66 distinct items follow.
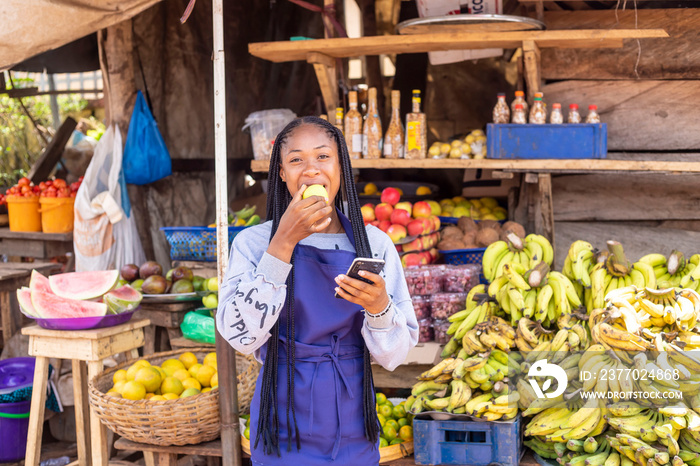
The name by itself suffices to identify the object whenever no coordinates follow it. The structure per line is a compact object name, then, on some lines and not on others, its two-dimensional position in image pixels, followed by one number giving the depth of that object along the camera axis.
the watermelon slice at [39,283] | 3.16
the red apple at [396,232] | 3.82
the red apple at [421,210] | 4.09
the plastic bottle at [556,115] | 3.85
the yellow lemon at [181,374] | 3.04
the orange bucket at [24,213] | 5.71
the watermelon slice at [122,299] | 3.14
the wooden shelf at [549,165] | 3.65
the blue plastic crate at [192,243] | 4.36
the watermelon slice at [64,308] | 3.03
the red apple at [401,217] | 3.96
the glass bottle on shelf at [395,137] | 4.09
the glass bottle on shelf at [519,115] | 3.90
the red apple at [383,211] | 4.11
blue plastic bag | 5.04
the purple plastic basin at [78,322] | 3.00
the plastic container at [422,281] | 3.53
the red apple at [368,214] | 4.17
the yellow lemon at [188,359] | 3.24
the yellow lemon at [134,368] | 2.98
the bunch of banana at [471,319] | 3.10
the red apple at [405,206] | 4.10
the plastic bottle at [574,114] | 3.88
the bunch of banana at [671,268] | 3.04
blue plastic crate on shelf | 3.76
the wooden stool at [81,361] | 2.99
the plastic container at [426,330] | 3.49
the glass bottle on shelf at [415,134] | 4.03
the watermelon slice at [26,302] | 3.08
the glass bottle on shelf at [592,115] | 3.89
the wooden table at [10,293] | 4.90
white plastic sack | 4.82
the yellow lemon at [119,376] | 3.00
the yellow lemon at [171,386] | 2.93
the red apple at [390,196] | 4.26
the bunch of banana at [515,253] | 3.29
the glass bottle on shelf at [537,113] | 3.87
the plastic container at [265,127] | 4.41
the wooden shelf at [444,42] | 3.73
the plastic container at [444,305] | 3.48
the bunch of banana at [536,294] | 2.93
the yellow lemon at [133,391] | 2.81
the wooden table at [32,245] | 5.74
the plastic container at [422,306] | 3.49
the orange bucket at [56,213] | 5.52
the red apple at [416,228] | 3.88
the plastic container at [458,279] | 3.57
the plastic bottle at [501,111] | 3.98
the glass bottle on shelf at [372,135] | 4.10
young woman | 1.78
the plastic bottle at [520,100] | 3.90
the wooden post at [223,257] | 2.58
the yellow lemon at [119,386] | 2.87
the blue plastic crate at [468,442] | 2.62
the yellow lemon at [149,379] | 2.91
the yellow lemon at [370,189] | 4.82
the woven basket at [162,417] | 2.72
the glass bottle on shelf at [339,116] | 4.17
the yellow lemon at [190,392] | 2.88
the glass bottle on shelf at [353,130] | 4.12
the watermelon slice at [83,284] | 3.20
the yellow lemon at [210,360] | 3.17
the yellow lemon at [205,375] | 3.08
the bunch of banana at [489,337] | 2.83
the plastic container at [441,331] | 3.44
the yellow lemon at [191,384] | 3.00
